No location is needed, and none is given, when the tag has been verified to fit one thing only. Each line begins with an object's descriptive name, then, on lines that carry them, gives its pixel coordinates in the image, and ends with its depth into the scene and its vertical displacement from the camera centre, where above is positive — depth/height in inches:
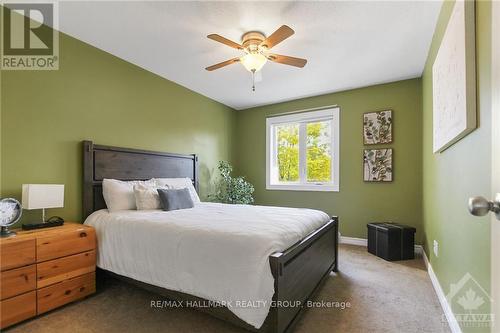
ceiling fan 92.0 +42.6
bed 60.8 -24.4
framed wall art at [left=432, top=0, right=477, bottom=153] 53.2 +22.9
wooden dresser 70.9 -32.4
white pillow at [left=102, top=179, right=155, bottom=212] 104.7 -11.8
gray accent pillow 109.7 -14.4
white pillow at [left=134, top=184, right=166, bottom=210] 107.9 -13.3
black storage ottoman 126.0 -38.1
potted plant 173.0 -16.0
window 167.3 +12.1
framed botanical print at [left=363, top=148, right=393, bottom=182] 146.9 +1.8
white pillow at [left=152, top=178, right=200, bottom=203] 128.6 -8.6
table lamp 81.4 -10.6
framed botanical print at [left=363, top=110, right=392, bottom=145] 147.3 +24.7
